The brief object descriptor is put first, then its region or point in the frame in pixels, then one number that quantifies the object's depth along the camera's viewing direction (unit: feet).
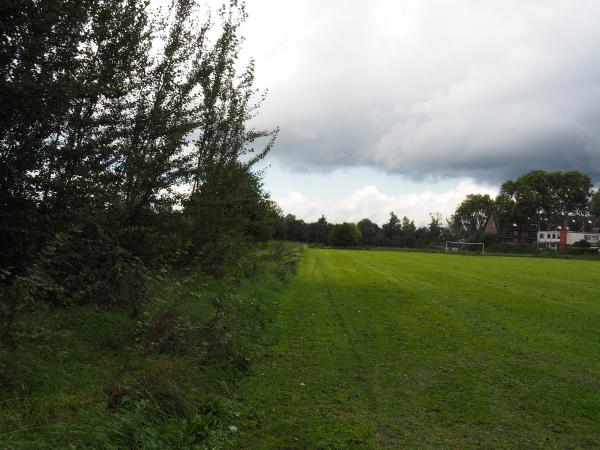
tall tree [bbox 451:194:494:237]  483.10
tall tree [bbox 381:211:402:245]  497.09
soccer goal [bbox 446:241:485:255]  352.81
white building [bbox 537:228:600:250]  406.41
